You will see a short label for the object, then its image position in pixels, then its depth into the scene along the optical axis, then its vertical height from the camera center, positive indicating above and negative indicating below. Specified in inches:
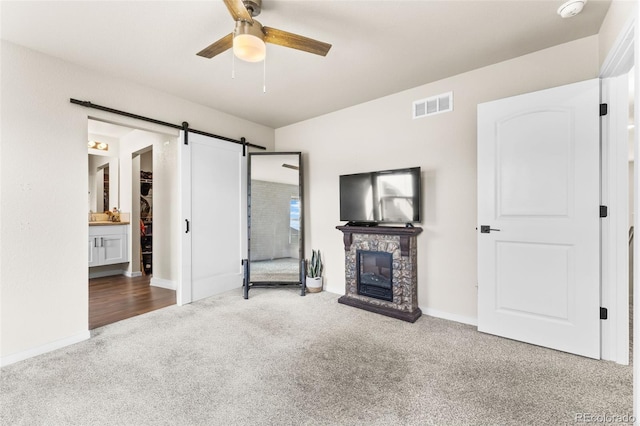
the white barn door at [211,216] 144.4 -2.6
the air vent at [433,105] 120.9 +44.2
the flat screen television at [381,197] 123.9 +6.1
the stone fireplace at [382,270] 123.3 -26.7
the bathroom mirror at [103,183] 222.4 +22.9
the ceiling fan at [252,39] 65.9 +43.0
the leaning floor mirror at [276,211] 166.1 -0.1
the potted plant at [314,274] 159.3 -34.5
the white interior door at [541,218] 88.1 -2.8
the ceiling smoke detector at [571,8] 75.9 +52.7
